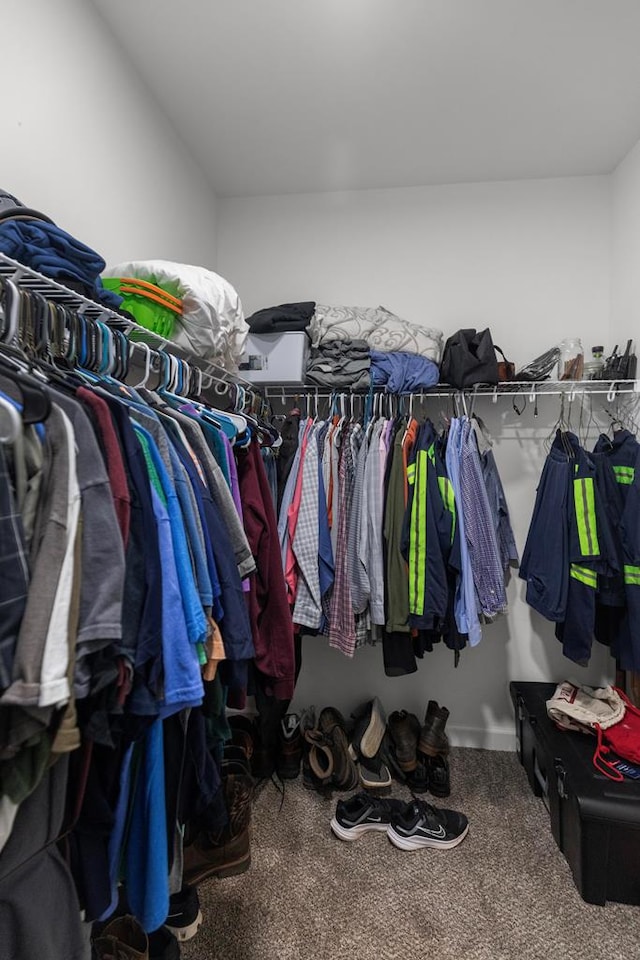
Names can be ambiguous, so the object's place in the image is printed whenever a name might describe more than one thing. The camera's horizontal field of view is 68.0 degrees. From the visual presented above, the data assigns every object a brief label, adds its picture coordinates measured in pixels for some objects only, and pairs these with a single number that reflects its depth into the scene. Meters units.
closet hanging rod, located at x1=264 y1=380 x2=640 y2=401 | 2.11
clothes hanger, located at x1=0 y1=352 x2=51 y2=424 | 0.67
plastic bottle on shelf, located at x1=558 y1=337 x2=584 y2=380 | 2.08
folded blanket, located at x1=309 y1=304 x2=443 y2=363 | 2.10
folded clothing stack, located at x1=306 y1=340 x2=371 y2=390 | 2.07
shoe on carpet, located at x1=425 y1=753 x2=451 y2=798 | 2.03
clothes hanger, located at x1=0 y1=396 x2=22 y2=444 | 0.63
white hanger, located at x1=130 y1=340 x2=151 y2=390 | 1.18
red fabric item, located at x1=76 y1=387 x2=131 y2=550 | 0.80
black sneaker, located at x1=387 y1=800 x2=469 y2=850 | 1.76
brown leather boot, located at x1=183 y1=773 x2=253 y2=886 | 1.57
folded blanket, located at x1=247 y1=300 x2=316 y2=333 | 2.09
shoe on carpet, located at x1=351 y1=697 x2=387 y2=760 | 2.16
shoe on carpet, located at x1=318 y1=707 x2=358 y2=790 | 2.04
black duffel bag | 2.02
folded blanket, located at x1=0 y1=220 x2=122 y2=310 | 0.92
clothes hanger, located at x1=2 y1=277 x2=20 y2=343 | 0.79
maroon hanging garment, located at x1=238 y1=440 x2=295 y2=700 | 1.28
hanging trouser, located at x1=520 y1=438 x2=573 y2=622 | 1.89
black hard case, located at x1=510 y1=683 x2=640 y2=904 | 1.49
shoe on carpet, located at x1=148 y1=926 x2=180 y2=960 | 1.23
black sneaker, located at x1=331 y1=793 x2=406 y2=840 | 1.81
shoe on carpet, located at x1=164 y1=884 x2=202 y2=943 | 1.32
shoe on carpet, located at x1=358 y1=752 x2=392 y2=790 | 2.04
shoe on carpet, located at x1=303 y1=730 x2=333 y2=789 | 2.04
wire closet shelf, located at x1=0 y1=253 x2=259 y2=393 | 0.89
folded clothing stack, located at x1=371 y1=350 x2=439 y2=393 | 2.04
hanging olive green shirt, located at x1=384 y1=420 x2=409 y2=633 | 1.82
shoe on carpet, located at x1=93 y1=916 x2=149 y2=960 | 1.14
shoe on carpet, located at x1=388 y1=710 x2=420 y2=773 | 2.12
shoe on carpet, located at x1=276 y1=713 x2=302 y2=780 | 2.13
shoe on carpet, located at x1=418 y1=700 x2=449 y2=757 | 2.15
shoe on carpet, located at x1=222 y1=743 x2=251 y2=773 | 2.04
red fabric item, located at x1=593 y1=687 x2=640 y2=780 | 1.65
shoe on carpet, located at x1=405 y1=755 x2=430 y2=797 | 2.05
